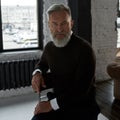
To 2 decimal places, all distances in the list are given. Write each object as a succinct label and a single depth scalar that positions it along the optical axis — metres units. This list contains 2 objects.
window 4.30
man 1.70
